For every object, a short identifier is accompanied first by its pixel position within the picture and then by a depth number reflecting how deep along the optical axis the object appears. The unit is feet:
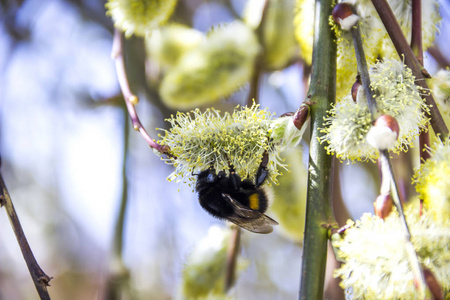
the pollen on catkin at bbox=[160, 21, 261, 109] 1.16
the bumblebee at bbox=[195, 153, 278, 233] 1.02
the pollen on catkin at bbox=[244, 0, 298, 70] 1.16
